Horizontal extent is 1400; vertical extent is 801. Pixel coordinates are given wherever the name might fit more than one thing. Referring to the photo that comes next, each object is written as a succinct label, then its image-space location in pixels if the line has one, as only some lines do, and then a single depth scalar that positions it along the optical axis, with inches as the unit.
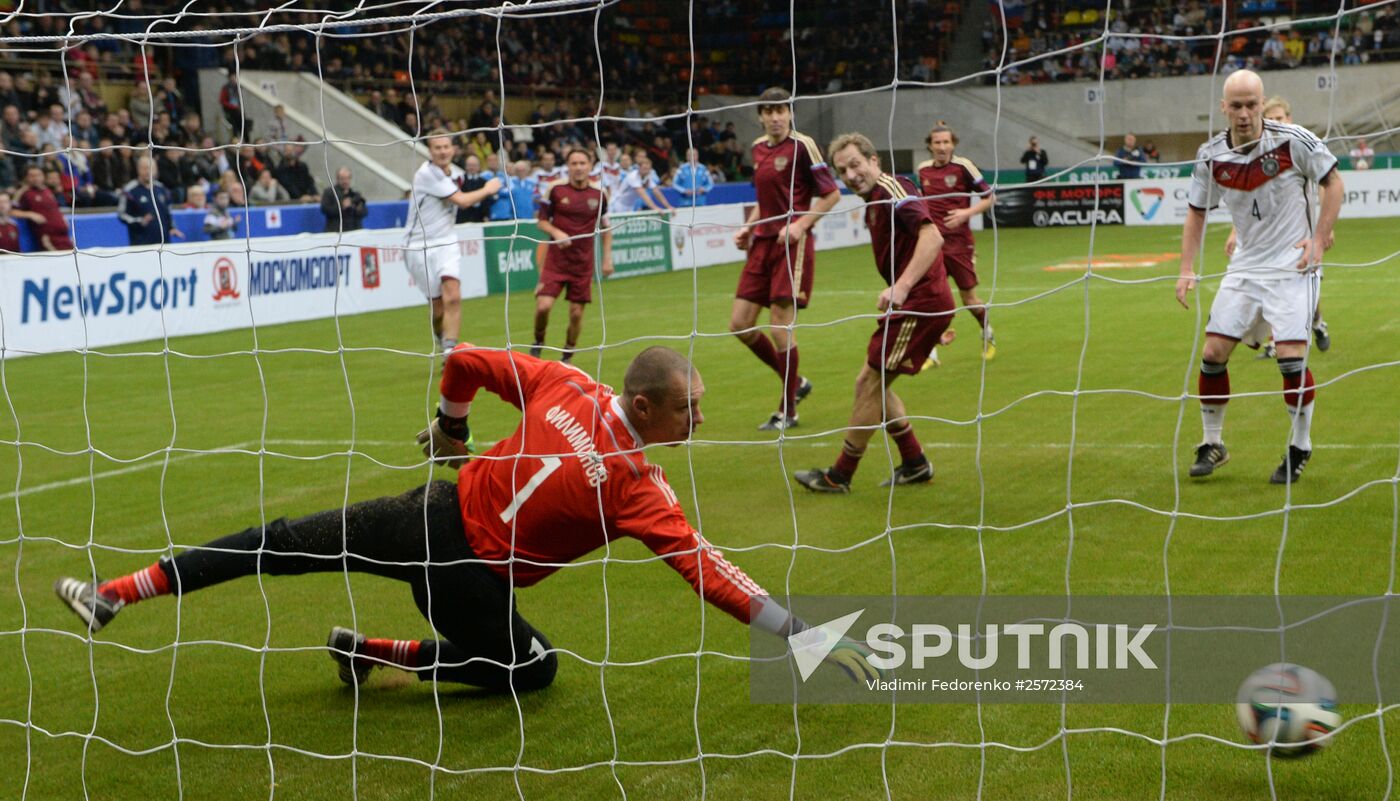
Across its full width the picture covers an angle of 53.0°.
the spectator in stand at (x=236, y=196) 780.6
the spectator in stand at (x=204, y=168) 815.7
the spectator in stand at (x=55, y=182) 711.1
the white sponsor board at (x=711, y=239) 929.5
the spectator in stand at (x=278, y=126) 924.3
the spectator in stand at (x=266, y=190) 835.4
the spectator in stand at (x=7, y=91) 778.8
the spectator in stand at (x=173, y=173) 790.5
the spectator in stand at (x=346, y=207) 782.5
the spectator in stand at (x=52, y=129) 780.5
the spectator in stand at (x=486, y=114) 1102.4
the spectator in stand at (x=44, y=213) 642.2
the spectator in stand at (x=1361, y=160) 981.8
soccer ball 143.8
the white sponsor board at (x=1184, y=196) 1000.9
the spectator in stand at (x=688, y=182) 992.5
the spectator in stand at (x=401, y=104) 1102.5
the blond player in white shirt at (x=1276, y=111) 317.1
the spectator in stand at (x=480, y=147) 987.9
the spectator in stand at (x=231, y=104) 945.5
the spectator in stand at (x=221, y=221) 736.3
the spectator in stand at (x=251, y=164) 857.5
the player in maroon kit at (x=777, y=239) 354.6
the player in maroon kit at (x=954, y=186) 458.9
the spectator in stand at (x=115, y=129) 798.5
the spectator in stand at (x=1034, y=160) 1148.5
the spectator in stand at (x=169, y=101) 927.0
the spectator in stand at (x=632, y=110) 1304.4
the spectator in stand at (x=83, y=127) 773.9
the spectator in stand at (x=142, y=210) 674.8
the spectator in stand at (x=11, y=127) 710.5
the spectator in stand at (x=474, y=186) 671.1
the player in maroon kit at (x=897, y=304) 261.7
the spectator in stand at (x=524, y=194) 882.8
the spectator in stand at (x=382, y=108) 1088.2
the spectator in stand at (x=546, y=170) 900.6
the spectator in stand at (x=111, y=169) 770.2
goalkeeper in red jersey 153.9
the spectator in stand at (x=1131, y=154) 1112.9
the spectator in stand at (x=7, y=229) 597.6
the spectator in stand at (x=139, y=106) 877.2
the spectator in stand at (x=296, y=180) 866.1
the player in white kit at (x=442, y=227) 458.9
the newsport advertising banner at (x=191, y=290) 562.6
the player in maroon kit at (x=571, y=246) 491.2
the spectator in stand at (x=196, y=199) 749.3
